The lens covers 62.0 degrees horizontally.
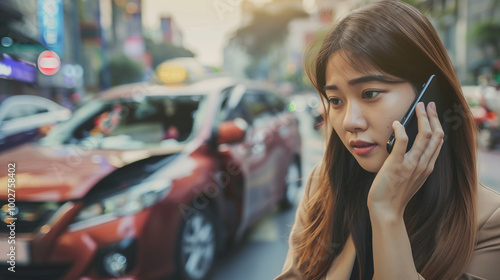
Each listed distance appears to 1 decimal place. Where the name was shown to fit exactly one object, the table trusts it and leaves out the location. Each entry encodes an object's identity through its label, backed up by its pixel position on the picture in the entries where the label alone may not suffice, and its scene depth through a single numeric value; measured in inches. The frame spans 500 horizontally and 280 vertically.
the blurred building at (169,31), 2586.1
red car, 76.9
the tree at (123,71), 1004.4
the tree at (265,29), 1134.4
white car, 150.3
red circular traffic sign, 419.3
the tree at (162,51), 1804.9
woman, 31.2
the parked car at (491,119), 278.1
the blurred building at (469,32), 693.2
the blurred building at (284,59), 1508.5
